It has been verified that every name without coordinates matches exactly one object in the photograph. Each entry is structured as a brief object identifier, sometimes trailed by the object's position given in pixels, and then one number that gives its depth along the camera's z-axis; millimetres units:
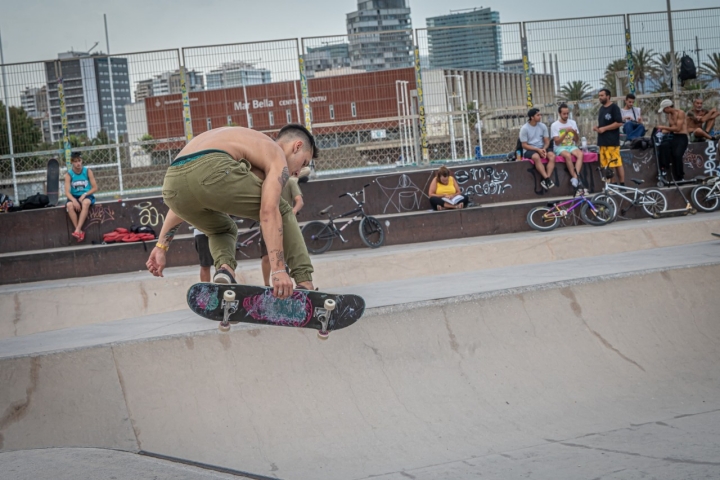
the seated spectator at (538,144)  14414
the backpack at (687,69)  15398
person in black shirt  13891
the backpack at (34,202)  13484
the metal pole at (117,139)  13969
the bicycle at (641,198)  13828
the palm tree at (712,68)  15945
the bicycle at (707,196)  14242
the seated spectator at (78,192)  13125
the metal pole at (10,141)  13922
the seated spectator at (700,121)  15312
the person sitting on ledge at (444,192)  13930
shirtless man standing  14616
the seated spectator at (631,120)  15211
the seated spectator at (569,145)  14281
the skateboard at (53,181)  13781
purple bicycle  13469
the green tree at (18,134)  13852
